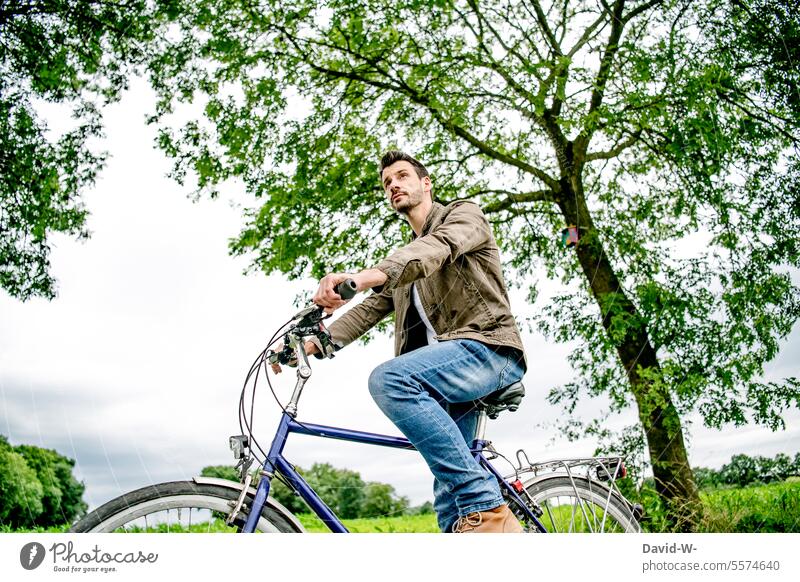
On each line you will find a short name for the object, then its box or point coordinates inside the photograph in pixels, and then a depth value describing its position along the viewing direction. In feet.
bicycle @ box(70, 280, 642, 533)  3.96
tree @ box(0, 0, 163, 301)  7.06
